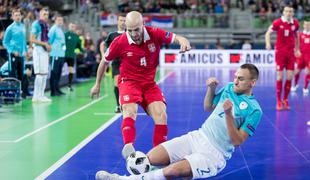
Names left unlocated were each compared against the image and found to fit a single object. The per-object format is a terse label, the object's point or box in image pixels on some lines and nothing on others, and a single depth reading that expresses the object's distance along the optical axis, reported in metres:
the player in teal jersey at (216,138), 11.45
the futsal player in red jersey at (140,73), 14.21
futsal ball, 12.13
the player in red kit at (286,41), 26.11
